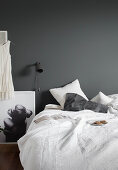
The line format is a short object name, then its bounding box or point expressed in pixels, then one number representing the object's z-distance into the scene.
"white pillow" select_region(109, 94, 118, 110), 3.99
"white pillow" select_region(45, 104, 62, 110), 4.17
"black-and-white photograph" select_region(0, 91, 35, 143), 4.35
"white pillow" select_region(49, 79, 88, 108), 4.32
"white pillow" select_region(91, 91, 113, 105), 4.17
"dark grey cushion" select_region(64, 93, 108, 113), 3.88
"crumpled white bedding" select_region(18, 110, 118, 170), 2.02
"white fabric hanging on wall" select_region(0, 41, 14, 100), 4.22
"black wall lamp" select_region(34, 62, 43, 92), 4.45
